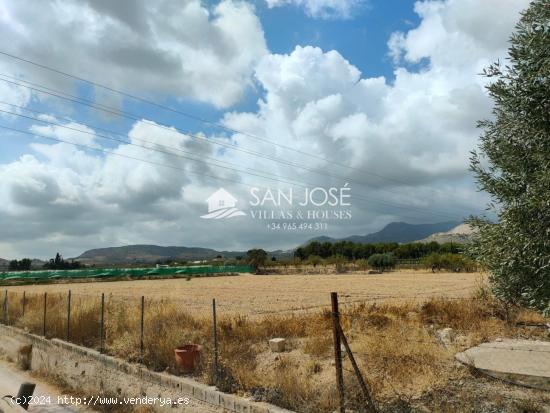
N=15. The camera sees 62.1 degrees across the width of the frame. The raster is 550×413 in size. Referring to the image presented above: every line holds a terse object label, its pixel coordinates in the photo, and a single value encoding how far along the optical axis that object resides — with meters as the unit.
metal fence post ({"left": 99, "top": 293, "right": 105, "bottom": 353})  12.24
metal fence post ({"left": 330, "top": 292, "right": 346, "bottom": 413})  6.58
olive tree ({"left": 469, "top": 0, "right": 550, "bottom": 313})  5.32
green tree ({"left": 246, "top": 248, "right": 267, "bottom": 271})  98.00
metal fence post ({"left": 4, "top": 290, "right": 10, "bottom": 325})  20.19
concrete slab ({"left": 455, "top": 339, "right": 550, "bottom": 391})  8.45
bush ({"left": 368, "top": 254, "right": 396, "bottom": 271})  90.56
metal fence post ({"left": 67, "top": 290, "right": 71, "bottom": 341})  14.49
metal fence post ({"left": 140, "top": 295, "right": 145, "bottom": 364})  10.98
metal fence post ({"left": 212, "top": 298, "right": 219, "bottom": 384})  8.48
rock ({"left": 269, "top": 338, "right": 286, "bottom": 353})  11.75
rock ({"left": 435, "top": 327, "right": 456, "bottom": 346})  11.62
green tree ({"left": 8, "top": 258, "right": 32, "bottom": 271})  126.62
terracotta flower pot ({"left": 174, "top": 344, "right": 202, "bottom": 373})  9.59
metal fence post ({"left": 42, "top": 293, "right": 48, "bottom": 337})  15.79
